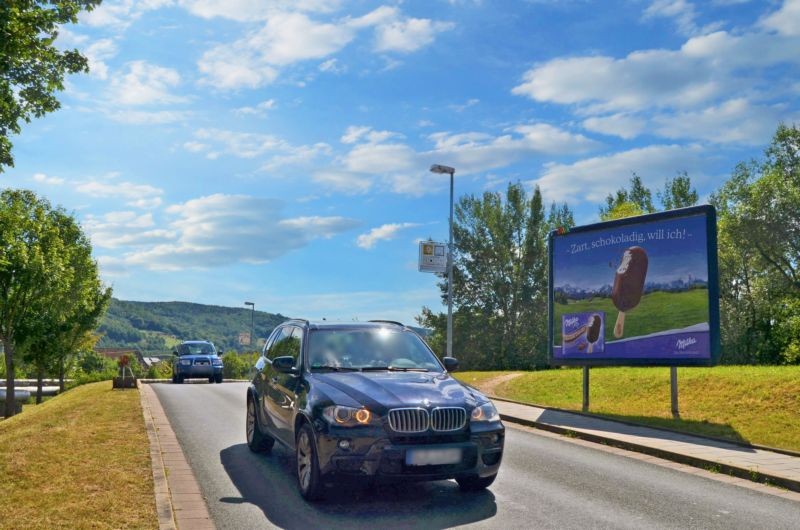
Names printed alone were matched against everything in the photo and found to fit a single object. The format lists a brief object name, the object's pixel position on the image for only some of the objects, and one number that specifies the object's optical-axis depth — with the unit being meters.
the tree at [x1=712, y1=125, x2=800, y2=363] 40.66
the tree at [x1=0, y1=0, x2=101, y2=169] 13.81
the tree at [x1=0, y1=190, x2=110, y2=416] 33.59
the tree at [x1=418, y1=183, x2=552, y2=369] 56.62
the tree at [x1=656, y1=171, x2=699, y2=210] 61.31
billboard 14.03
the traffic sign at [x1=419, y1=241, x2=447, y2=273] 28.22
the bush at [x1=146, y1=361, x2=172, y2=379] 67.81
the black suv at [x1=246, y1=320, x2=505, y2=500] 6.26
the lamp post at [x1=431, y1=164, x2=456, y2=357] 27.06
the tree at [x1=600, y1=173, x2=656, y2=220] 66.29
